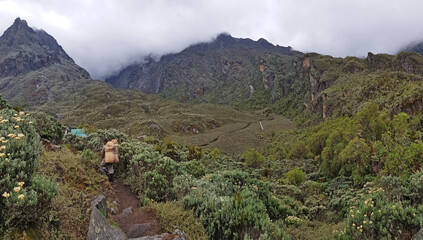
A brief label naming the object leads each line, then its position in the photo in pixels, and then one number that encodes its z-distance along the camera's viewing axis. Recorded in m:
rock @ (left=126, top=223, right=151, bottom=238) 4.95
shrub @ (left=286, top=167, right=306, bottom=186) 17.16
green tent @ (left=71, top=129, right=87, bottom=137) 14.39
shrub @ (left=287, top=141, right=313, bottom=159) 28.76
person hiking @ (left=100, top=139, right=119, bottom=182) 8.26
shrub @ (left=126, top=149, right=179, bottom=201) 7.06
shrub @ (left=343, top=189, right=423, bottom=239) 4.96
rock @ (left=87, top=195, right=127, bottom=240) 4.26
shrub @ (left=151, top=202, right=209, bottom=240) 5.12
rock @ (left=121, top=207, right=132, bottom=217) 6.02
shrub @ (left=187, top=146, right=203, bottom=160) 18.34
